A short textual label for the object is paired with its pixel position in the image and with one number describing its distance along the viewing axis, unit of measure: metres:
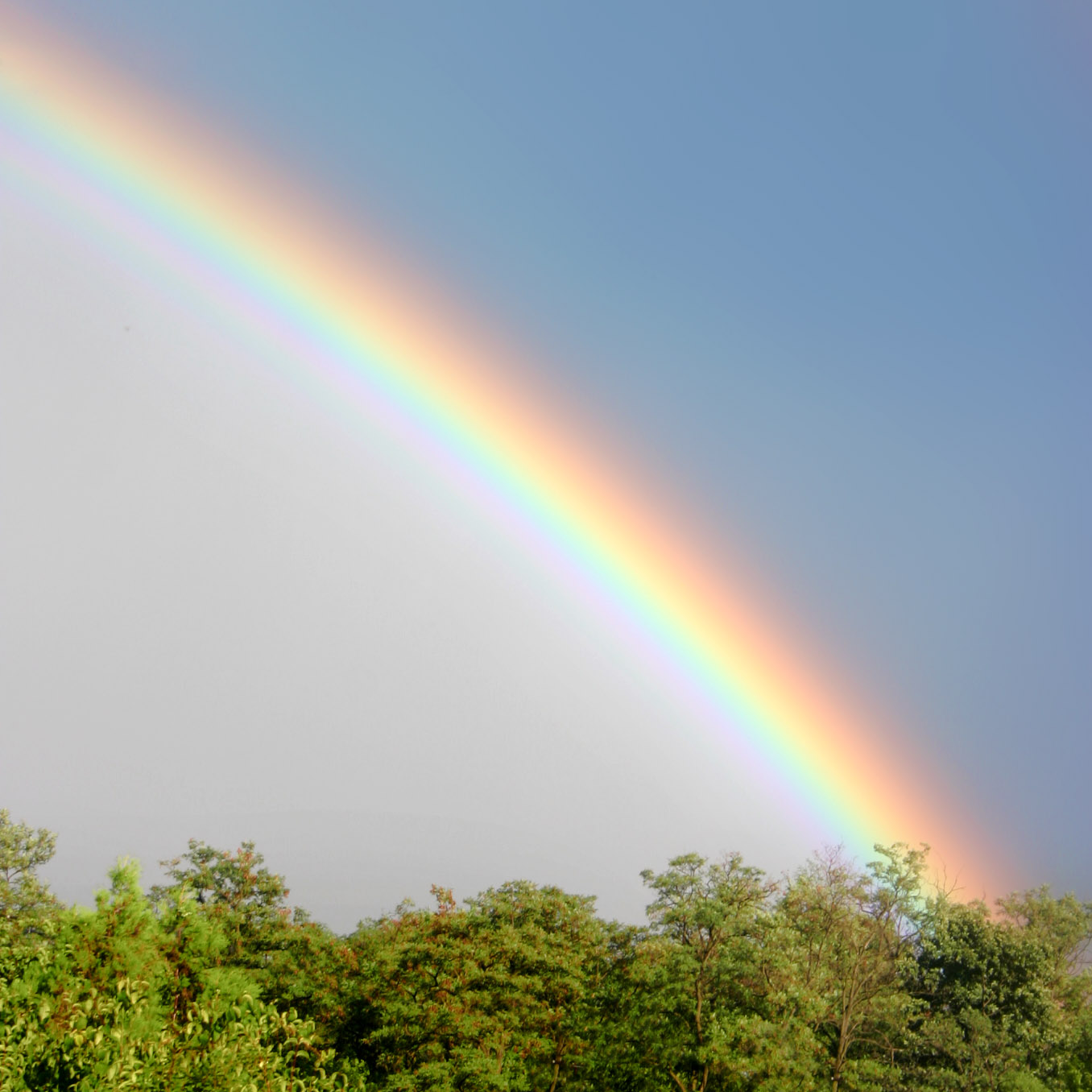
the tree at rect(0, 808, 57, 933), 43.00
